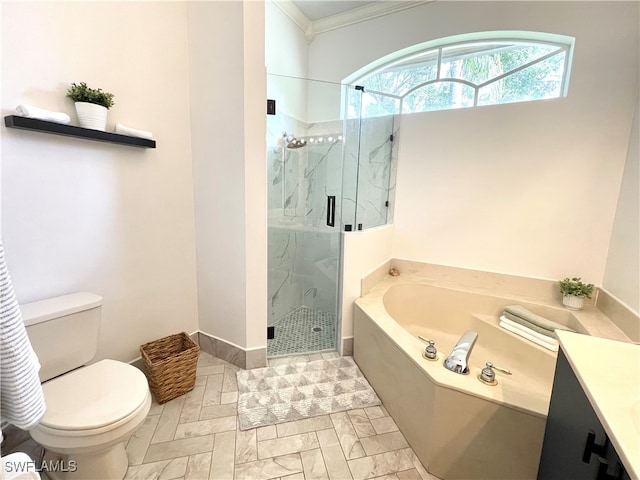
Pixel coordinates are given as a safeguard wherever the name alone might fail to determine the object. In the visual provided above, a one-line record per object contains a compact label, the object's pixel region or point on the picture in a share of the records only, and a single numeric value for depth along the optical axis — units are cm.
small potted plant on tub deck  204
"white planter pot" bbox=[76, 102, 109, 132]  145
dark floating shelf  124
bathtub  123
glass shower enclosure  249
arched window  218
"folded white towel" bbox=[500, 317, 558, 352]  187
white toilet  110
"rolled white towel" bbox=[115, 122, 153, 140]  162
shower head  268
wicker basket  173
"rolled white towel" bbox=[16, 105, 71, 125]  123
